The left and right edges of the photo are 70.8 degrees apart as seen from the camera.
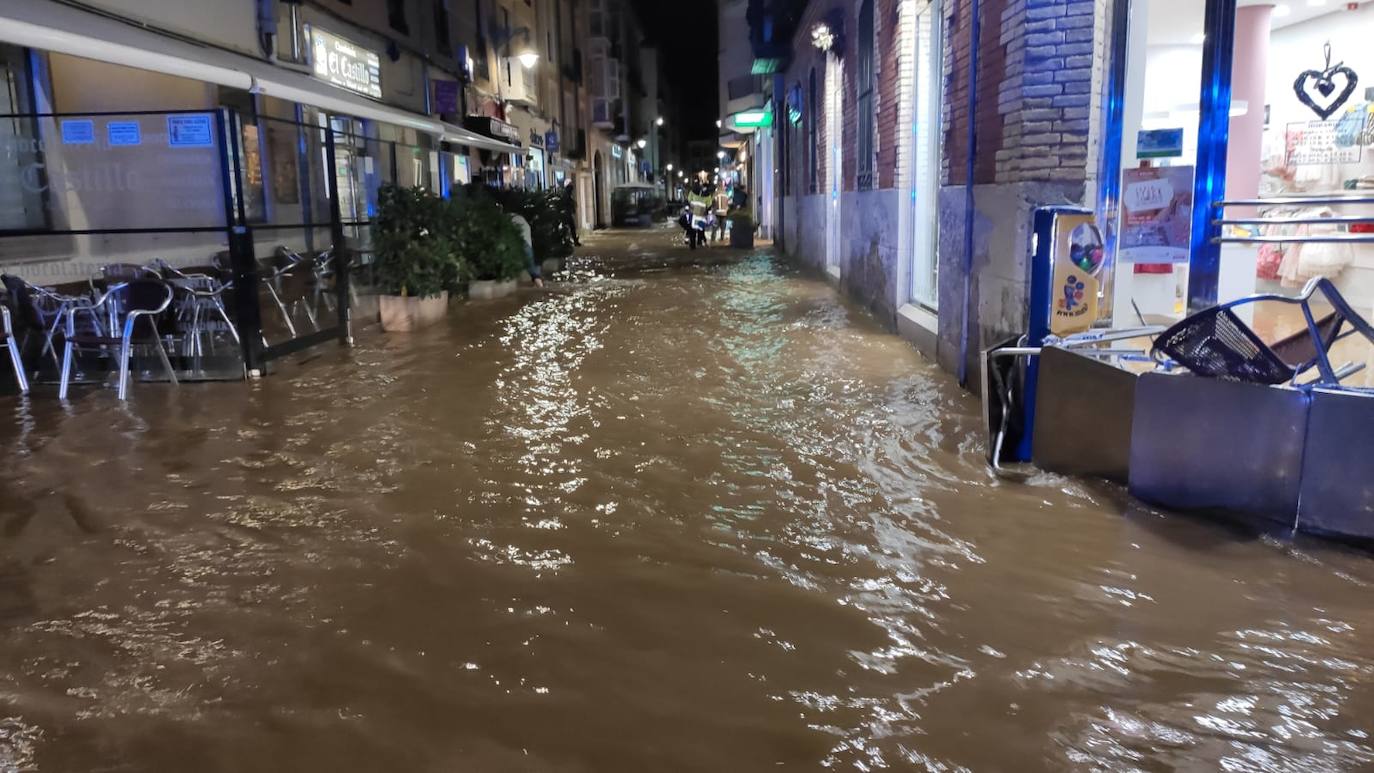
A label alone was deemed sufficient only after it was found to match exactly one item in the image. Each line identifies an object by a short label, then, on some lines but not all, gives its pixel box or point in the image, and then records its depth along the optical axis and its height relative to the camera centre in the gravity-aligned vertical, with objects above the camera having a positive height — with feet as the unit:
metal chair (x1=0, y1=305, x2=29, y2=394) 25.94 -3.24
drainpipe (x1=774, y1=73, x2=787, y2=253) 83.51 +5.28
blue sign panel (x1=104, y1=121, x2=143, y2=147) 28.12 +2.83
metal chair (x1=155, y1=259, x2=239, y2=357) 29.71 -2.29
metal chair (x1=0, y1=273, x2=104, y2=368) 26.89 -2.07
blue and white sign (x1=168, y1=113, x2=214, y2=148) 27.37 +2.78
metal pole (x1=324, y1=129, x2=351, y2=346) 34.24 -1.05
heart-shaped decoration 20.79 +2.58
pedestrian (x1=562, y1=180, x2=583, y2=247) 68.49 +1.11
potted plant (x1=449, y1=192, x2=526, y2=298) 47.43 -1.21
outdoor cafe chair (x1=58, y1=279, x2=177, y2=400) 26.04 -2.43
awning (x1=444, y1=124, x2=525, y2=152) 58.03 +5.27
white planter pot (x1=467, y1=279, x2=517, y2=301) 49.75 -3.33
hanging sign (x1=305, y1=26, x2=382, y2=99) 51.90 +9.19
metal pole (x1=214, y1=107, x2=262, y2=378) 27.14 -0.83
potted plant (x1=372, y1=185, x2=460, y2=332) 38.51 -1.28
